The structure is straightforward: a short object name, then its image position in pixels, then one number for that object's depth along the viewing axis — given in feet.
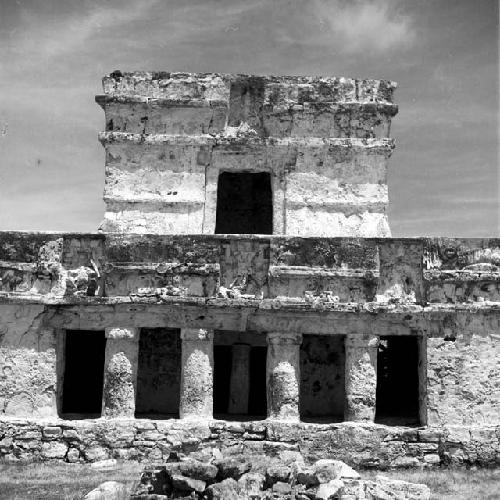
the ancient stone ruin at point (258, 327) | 35.63
